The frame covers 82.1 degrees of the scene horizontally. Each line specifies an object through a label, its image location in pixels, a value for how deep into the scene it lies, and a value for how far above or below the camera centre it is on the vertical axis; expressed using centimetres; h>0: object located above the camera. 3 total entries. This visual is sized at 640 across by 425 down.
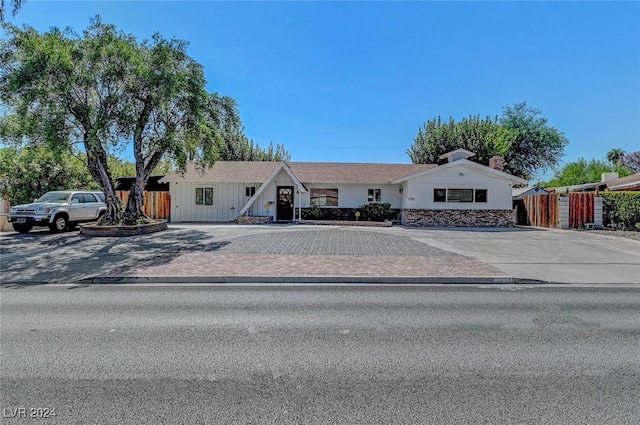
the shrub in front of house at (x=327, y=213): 2569 -37
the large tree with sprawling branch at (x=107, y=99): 1359 +455
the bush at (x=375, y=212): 2525 -31
